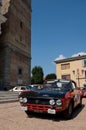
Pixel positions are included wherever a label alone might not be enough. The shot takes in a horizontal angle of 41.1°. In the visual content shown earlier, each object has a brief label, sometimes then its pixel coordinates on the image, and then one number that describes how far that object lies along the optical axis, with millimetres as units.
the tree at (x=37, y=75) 32182
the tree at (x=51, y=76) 36725
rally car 4027
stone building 17652
